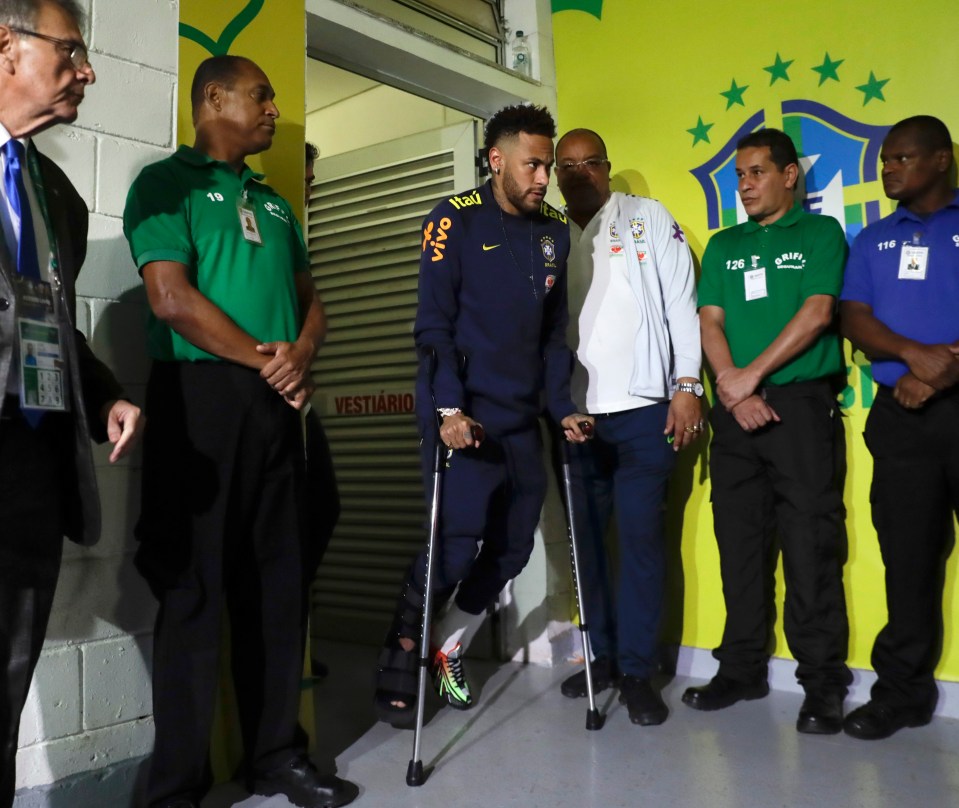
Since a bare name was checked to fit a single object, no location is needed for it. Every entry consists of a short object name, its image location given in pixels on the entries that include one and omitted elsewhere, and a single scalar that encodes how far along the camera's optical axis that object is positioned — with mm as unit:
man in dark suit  1506
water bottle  3930
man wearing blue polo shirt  2684
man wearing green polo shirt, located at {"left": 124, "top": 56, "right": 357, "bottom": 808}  2062
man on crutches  2689
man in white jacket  3039
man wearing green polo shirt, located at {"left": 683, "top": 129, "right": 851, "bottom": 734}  2875
